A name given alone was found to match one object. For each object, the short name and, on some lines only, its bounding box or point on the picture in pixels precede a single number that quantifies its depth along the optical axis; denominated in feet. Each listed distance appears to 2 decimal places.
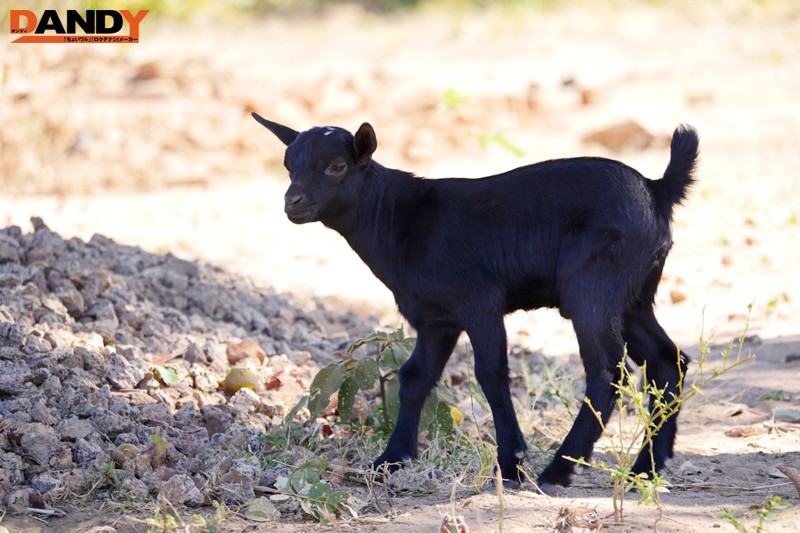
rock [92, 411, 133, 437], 32.37
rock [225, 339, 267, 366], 40.06
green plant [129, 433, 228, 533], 25.04
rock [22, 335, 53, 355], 35.37
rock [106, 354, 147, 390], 35.14
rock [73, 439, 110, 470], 30.48
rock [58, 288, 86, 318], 40.09
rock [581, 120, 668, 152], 81.35
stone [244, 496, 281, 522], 27.91
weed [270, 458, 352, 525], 28.02
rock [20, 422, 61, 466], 30.17
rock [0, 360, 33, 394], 32.68
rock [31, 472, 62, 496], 29.14
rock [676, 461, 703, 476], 32.71
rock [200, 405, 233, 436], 34.24
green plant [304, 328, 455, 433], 33.47
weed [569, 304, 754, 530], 24.80
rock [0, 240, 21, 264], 43.21
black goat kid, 30.53
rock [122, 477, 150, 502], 29.12
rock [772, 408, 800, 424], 38.11
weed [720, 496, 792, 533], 23.50
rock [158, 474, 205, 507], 28.96
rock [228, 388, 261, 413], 36.04
